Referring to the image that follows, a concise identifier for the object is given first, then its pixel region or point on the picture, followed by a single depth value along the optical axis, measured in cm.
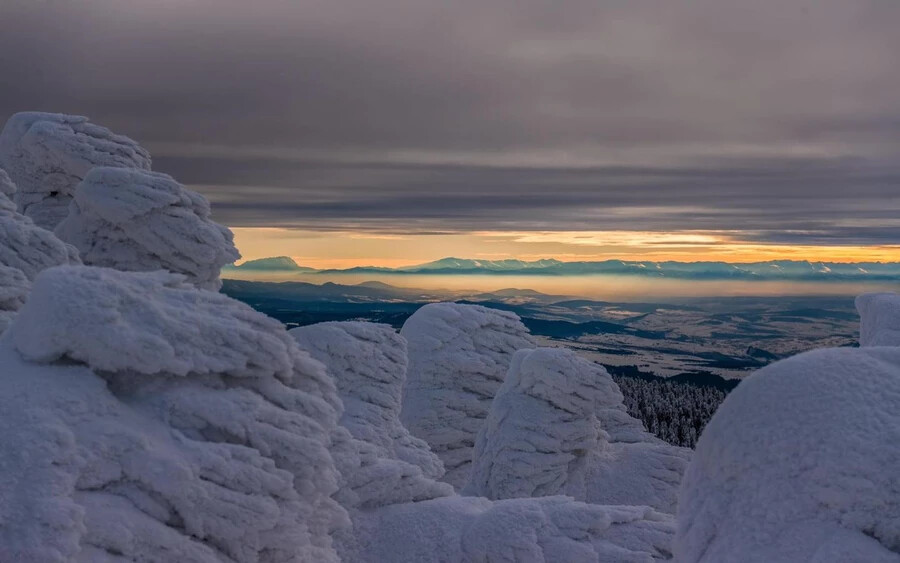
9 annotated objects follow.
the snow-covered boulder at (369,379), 2228
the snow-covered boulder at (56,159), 2730
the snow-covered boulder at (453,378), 3747
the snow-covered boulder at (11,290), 1527
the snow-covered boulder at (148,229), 2008
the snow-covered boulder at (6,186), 1971
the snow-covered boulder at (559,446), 2923
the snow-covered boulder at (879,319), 2123
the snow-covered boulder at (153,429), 810
